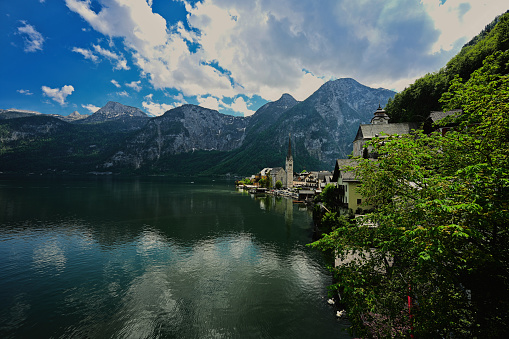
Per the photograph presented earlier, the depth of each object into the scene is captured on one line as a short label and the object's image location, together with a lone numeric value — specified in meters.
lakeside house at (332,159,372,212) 37.81
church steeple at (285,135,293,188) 139.98
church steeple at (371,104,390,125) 71.03
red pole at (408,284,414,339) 7.72
